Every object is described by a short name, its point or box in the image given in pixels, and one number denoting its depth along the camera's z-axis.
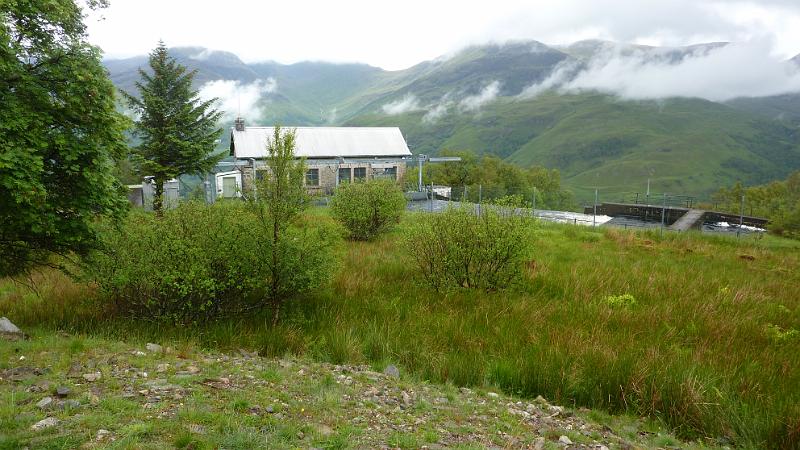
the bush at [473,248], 10.09
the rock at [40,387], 4.79
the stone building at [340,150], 41.62
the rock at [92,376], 5.11
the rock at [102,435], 3.81
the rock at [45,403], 4.38
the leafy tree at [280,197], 8.22
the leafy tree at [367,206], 17.38
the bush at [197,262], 7.80
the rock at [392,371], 6.46
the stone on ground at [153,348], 6.55
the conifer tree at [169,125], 24.05
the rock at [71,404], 4.36
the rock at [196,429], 4.04
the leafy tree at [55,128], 6.37
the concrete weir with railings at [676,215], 32.53
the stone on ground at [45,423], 3.95
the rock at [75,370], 5.23
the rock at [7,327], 7.02
